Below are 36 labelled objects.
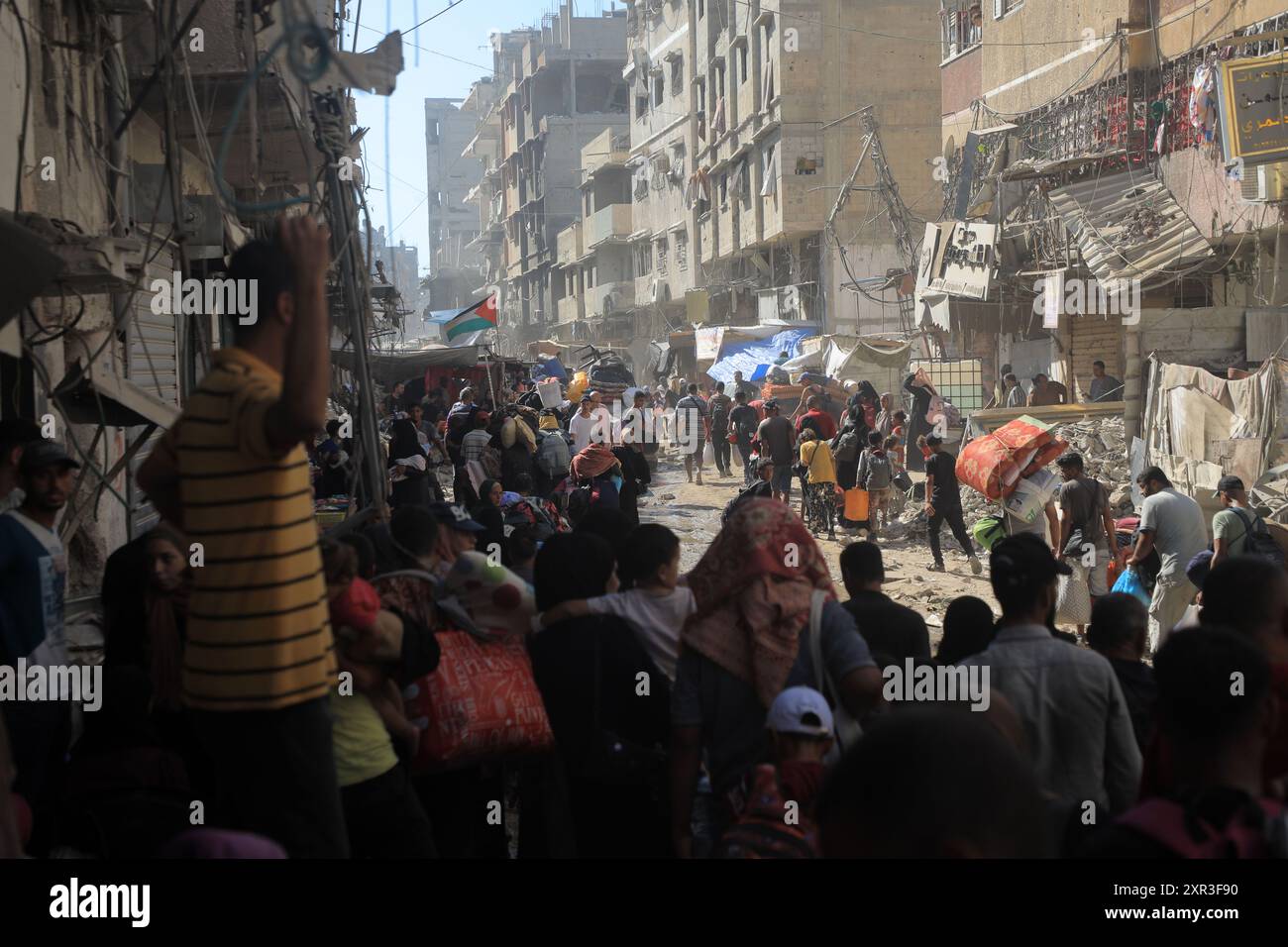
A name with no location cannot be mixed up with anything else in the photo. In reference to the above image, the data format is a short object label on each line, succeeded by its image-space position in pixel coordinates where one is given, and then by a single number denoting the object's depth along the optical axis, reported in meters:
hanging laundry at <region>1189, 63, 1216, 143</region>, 17.11
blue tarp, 30.72
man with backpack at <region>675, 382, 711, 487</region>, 21.64
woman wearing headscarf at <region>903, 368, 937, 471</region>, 20.58
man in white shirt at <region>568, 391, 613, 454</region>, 14.80
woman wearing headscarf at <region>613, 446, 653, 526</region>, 11.54
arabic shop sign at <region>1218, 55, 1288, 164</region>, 14.48
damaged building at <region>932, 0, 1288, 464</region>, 16.08
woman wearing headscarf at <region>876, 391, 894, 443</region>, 21.84
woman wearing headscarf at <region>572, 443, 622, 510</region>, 10.78
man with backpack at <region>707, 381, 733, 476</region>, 22.77
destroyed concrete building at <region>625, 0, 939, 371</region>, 36.62
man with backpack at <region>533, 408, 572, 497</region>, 12.09
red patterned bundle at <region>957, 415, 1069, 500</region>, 10.66
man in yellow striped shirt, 2.55
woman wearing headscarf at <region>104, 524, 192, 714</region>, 3.96
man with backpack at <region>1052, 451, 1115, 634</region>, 9.60
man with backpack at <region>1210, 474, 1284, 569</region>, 7.67
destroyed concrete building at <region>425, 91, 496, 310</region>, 114.94
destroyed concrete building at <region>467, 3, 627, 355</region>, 67.31
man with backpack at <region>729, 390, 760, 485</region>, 21.19
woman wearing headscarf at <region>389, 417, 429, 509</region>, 8.80
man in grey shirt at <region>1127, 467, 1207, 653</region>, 8.47
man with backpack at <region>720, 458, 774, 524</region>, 15.70
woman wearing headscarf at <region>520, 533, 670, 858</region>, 3.79
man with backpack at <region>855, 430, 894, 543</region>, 14.93
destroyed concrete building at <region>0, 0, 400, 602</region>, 5.65
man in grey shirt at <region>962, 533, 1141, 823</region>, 3.47
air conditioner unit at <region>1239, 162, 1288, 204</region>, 15.63
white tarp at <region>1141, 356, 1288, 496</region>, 12.75
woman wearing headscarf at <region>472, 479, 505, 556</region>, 6.36
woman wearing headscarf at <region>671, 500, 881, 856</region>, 3.47
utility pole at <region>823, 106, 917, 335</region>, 30.94
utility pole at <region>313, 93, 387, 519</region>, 5.98
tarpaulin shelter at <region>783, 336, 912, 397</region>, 26.14
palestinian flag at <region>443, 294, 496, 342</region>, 20.84
